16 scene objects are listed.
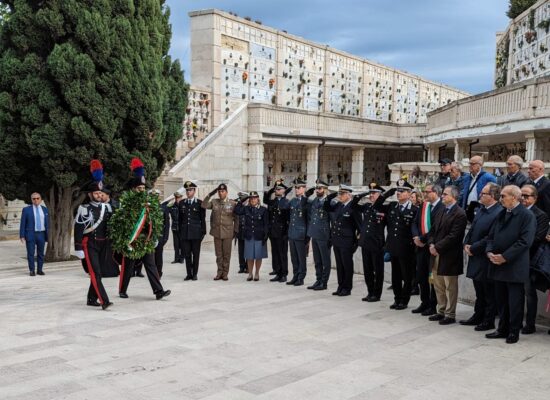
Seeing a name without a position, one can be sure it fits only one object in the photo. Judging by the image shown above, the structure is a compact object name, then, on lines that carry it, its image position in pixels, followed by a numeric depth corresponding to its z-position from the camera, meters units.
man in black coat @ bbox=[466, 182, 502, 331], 5.89
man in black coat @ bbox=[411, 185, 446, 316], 6.61
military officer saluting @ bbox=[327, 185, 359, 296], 7.93
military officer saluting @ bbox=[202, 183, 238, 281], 9.34
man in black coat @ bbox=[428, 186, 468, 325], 6.16
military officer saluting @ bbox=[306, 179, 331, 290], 8.39
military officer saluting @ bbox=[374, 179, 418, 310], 6.99
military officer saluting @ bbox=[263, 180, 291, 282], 9.23
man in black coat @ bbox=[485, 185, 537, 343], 5.41
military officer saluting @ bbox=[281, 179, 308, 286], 8.79
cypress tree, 10.27
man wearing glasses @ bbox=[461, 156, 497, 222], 7.40
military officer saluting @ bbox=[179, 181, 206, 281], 9.26
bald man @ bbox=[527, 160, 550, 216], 6.10
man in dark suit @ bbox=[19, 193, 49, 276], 9.66
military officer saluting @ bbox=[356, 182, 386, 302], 7.38
